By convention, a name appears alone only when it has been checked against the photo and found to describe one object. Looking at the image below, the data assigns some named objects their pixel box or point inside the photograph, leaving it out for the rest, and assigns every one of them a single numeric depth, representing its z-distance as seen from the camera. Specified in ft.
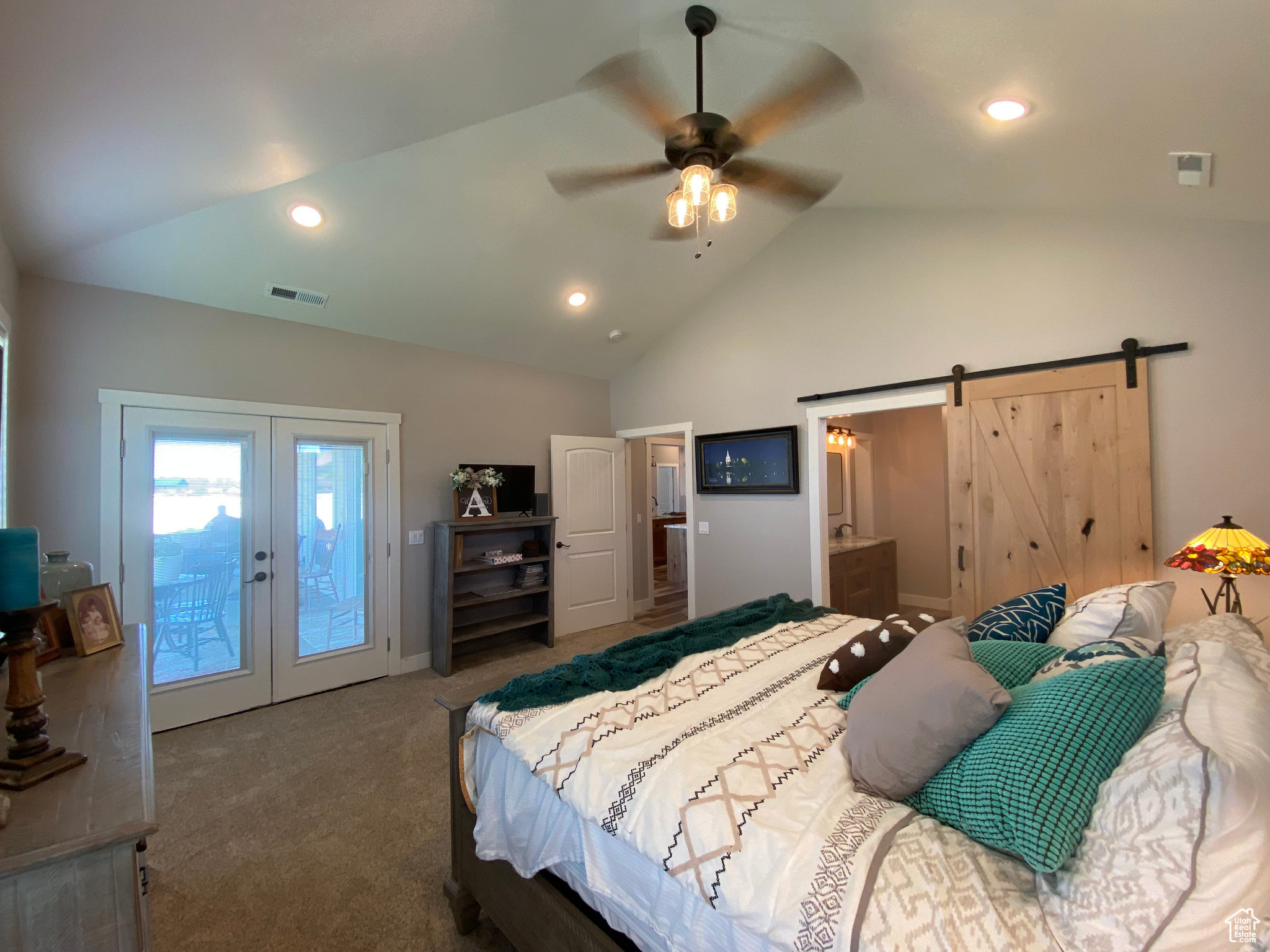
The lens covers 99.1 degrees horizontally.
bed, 2.73
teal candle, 3.25
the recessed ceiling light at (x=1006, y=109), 6.34
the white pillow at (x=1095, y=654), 4.51
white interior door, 16.85
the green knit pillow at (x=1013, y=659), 4.98
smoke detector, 6.50
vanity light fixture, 18.62
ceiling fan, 5.54
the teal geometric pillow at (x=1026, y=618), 6.50
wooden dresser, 2.67
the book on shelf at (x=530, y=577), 15.79
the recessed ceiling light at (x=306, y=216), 9.57
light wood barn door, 9.19
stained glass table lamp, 6.64
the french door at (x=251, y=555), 10.64
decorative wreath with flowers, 14.53
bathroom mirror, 18.90
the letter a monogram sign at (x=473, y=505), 14.67
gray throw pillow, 3.82
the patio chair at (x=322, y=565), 12.59
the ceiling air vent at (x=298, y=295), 11.28
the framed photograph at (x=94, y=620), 5.80
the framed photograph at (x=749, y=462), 13.98
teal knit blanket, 5.80
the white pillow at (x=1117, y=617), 5.81
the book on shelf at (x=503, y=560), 15.06
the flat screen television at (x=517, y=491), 15.90
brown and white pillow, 5.86
